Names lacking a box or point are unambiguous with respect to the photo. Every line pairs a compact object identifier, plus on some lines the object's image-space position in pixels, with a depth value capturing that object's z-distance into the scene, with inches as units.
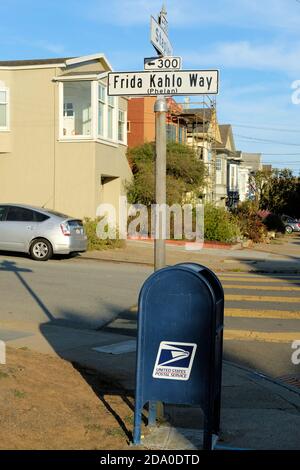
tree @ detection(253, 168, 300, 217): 2313.0
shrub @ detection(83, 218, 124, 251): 887.7
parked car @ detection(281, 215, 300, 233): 2020.7
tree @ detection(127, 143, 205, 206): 1100.5
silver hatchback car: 725.3
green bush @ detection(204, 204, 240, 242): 1087.6
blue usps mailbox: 188.4
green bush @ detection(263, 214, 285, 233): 1610.5
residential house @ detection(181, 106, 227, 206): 1633.1
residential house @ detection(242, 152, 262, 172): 3462.1
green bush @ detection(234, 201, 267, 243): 1285.7
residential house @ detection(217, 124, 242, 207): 2148.1
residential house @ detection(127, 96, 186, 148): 1374.3
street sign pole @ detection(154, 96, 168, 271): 221.3
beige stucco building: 940.0
